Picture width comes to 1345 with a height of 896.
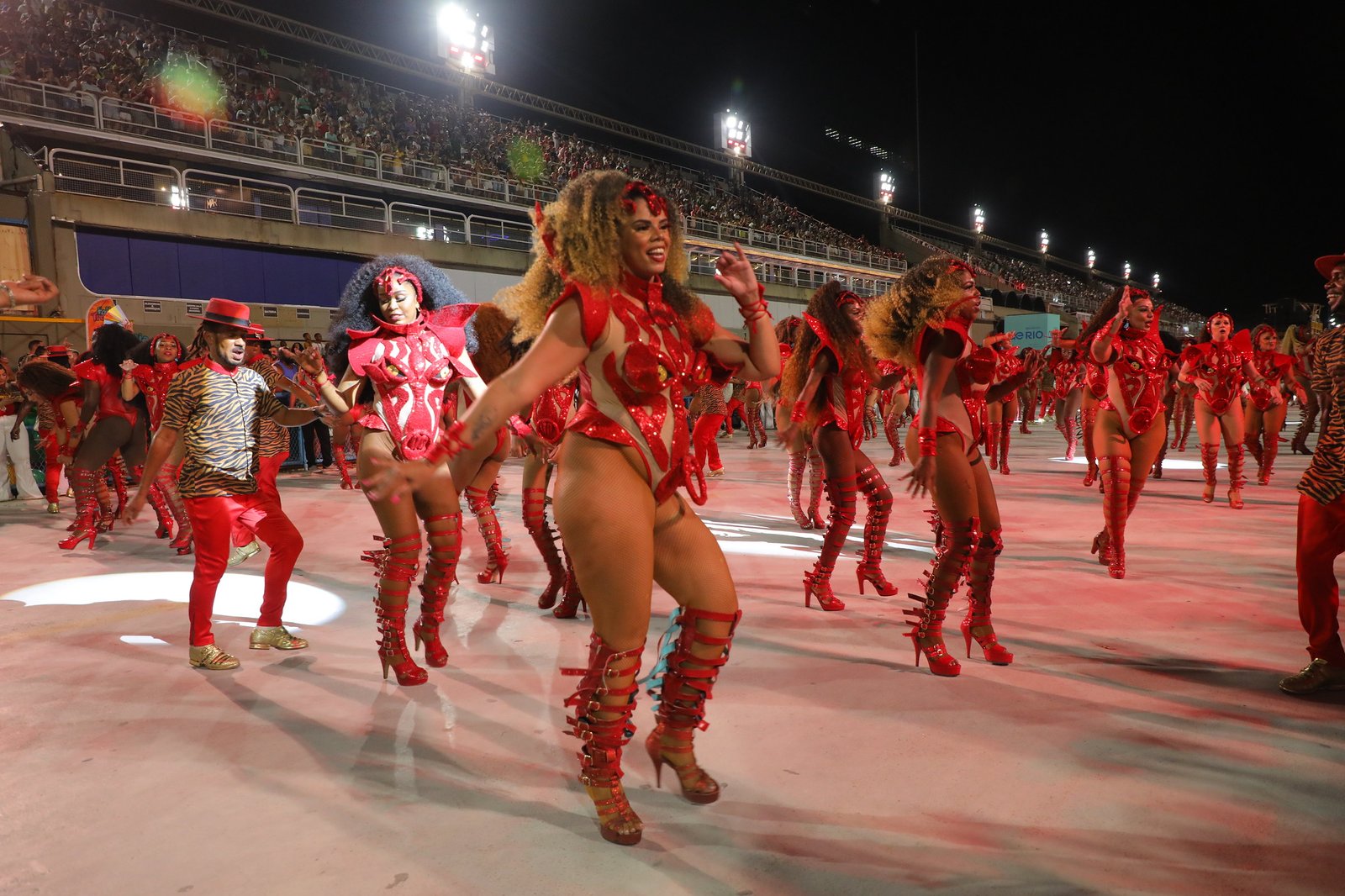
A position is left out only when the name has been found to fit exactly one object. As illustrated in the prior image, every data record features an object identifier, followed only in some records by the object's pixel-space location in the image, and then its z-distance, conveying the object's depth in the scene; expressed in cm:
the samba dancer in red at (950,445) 393
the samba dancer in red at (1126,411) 577
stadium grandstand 1711
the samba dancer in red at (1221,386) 879
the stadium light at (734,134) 4075
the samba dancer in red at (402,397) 397
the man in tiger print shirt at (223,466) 430
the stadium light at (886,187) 5122
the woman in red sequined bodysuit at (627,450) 246
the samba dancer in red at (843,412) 536
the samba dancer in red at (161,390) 761
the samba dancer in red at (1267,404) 997
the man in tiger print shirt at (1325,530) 348
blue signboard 3522
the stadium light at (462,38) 2972
